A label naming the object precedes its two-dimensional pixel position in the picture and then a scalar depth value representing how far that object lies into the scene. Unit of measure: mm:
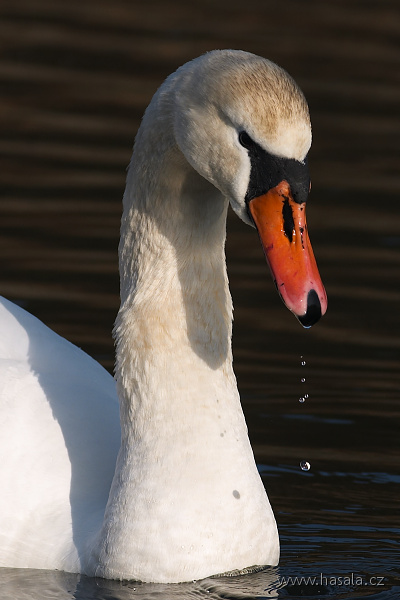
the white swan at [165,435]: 11148
